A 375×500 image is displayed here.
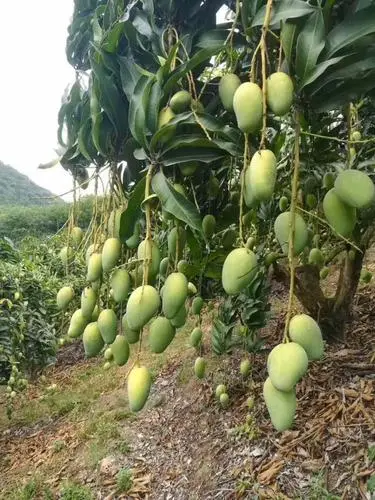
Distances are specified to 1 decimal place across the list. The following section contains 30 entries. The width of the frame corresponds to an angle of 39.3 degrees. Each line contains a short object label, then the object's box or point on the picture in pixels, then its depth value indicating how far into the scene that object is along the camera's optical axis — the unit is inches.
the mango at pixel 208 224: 35.6
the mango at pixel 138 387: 30.0
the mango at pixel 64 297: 39.2
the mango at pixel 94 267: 32.4
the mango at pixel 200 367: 64.4
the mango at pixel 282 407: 24.7
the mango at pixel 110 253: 30.5
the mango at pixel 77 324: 35.7
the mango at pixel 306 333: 25.1
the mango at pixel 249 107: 23.4
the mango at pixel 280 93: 22.8
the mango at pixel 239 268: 26.4
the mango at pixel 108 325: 32.4
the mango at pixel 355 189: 25.4
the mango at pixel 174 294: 28.6
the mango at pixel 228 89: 28.0
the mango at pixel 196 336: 51.4
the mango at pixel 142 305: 27.9
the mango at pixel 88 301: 34.6
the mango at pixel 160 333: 30.4
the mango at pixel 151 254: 28.4
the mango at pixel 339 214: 27.8
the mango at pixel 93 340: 34.1
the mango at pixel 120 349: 33.1
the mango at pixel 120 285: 31.0
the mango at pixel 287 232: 26.5
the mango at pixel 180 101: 28.8
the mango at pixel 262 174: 23.6
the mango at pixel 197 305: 49.3
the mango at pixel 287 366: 23.7
